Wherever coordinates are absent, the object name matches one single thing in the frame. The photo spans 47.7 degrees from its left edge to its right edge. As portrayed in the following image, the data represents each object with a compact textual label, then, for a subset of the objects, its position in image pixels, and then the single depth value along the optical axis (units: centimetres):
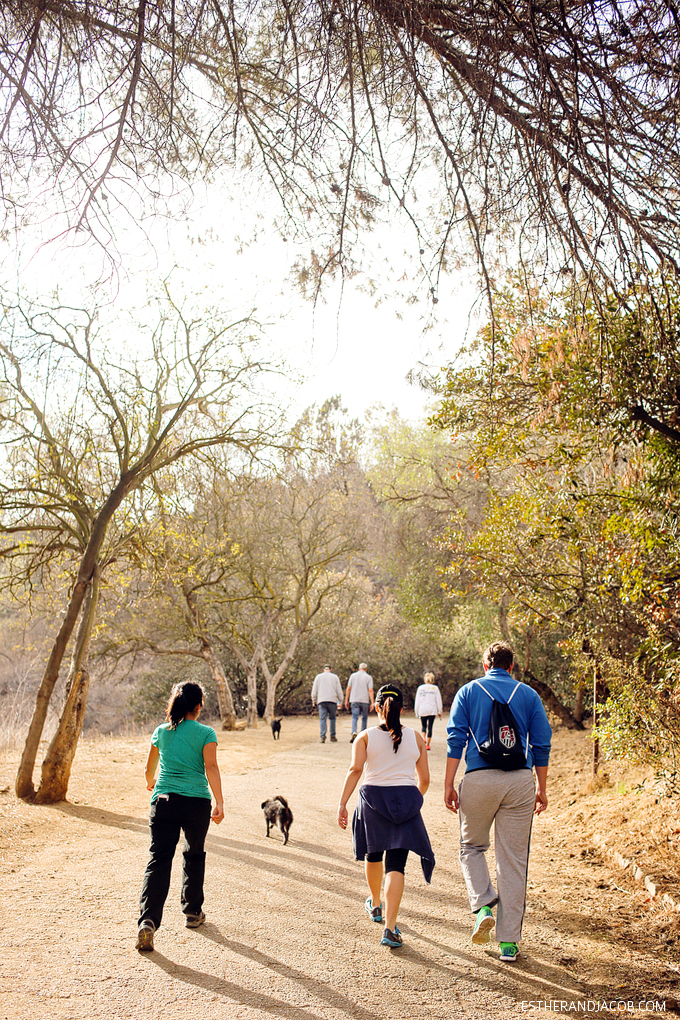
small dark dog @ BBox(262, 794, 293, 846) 856
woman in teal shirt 531
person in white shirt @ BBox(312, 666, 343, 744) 2111
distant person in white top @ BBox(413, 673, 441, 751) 1769
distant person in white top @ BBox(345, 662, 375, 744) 1922
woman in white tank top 526
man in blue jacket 494
